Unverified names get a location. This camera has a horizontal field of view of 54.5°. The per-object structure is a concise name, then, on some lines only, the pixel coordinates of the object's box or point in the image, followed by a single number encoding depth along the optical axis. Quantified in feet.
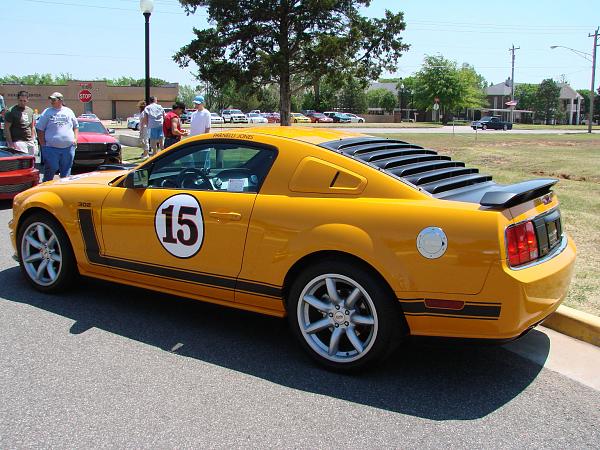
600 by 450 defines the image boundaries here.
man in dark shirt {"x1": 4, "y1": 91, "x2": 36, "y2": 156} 36.65
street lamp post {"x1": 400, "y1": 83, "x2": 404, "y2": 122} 340.76
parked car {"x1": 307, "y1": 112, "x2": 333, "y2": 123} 243.38
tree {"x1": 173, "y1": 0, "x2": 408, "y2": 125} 84.17
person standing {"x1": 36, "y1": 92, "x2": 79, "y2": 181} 29.22
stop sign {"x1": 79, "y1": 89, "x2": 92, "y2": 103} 70.33
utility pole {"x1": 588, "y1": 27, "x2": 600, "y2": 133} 179.93
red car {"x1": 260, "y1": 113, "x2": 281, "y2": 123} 241.55
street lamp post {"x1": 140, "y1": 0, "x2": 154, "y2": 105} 52.95
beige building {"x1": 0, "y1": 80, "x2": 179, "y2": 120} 260.21
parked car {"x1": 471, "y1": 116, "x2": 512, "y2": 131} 209.36
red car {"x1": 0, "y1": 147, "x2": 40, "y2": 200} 32.35
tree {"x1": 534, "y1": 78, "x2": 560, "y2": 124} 315.17
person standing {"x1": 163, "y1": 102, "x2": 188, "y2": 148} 41.04
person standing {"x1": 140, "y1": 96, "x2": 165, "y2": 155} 49.29
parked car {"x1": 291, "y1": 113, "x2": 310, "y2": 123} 220.47
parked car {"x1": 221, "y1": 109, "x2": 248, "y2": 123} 230.07
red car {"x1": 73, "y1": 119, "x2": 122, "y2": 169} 49.21
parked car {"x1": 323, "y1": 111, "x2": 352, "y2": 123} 255.09
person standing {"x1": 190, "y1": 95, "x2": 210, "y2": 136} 37.83
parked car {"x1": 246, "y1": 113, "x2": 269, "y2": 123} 236.43
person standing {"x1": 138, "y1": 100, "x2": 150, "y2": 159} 52.33
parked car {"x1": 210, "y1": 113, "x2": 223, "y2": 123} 226.58
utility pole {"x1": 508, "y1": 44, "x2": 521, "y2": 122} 282.73
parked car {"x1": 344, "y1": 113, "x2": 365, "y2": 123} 262.34
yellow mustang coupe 11.01
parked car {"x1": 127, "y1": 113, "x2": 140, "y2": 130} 160.73
